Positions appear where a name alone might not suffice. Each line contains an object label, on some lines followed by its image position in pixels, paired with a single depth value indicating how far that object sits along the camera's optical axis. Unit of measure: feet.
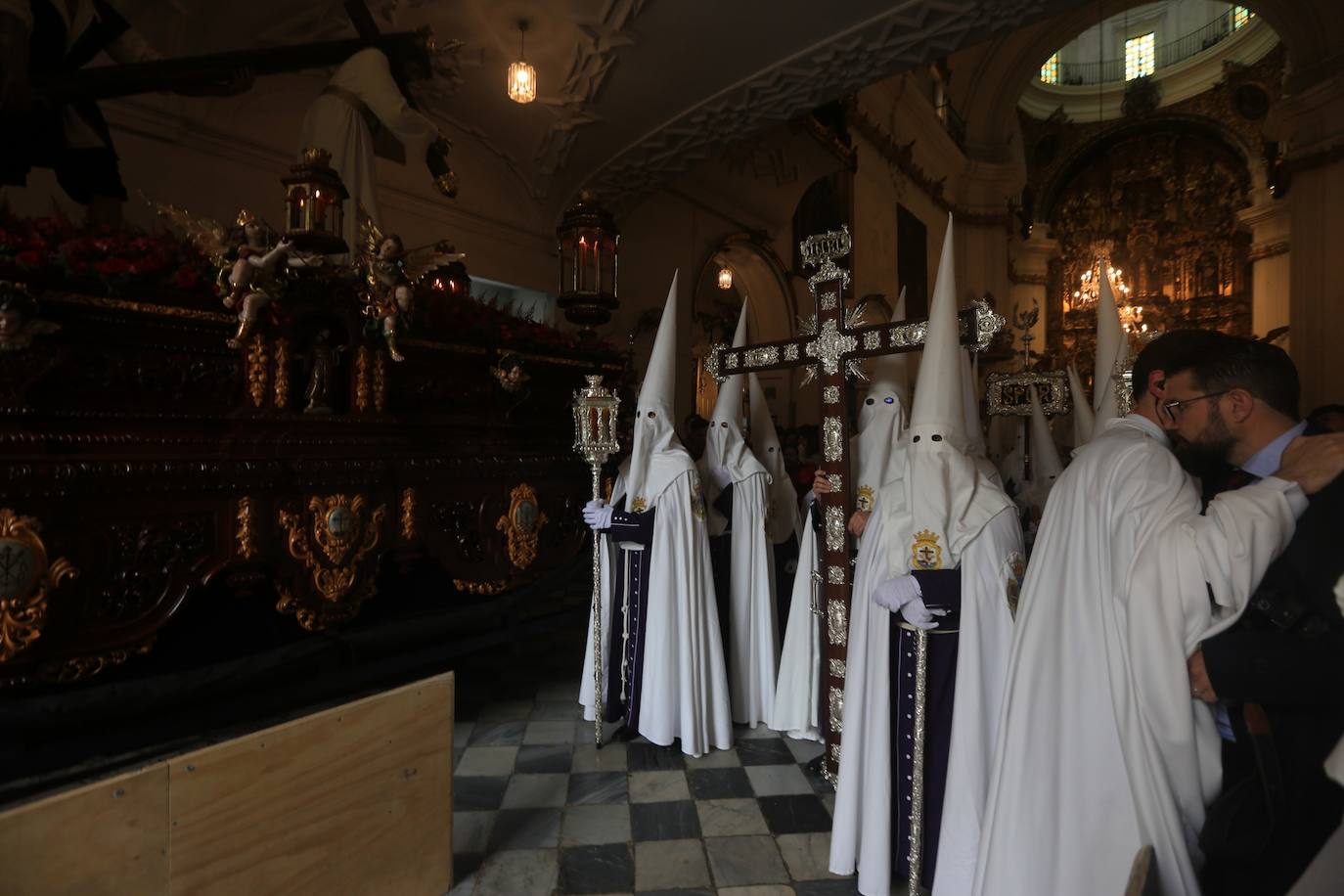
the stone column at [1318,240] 28.35
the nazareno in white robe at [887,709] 7.49
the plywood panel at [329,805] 5.67
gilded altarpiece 60.54
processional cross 10.38
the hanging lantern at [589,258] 16.21
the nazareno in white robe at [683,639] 11.93
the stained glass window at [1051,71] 71.31
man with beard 4.61
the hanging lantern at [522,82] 17.17
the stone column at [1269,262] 54.65
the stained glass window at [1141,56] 69.26
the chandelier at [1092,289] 63.31
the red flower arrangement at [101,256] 8.14
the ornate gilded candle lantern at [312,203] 10.71
